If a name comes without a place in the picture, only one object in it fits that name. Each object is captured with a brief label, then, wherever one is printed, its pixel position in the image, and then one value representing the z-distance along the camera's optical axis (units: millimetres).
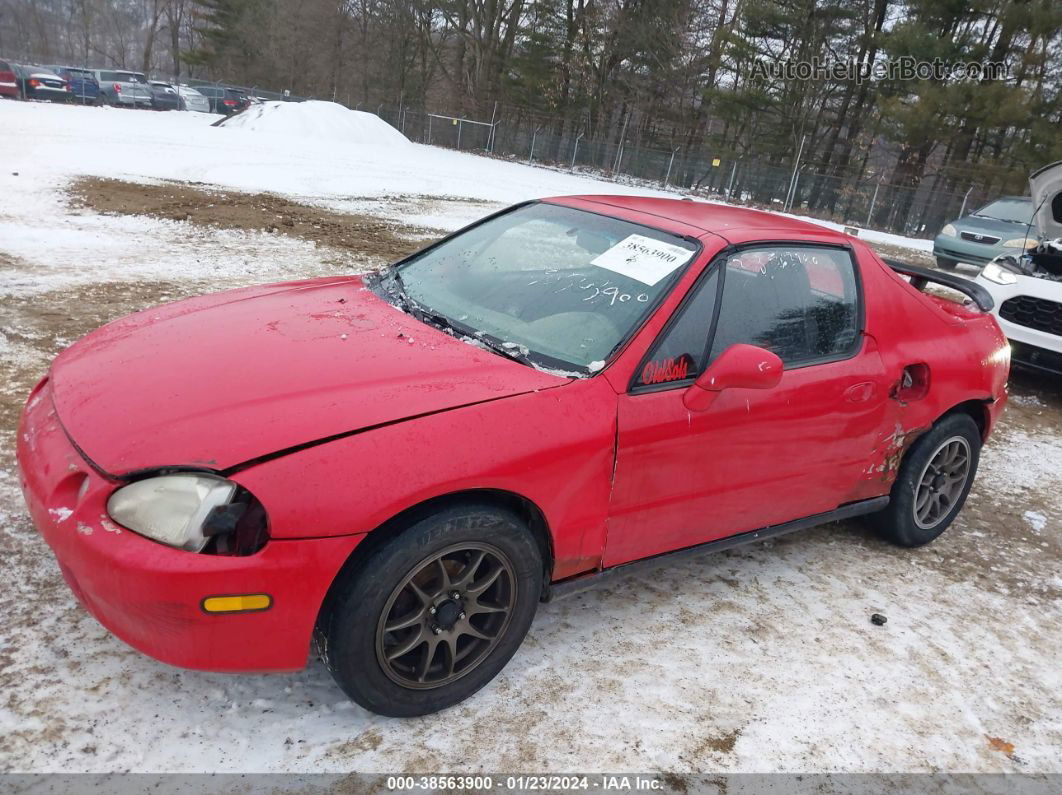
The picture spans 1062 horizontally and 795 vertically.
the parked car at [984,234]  13469
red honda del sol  1986
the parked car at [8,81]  27328
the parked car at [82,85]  31359
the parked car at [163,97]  34906
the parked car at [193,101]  36312
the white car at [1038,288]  6645
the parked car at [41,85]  29031
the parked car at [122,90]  33500
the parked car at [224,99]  37625
